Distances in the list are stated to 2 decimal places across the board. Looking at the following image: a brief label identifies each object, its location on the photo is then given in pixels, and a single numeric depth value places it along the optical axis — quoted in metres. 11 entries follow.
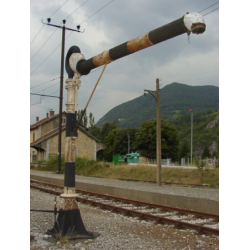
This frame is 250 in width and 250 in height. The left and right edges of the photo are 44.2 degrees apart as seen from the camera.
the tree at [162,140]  61.25
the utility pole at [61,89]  27.03
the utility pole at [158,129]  17.73
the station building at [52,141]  42.06
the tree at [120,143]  77.19
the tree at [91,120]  83.07
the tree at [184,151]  64.81
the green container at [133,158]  48.81
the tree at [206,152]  58.88
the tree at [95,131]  90.25
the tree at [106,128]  94.46
